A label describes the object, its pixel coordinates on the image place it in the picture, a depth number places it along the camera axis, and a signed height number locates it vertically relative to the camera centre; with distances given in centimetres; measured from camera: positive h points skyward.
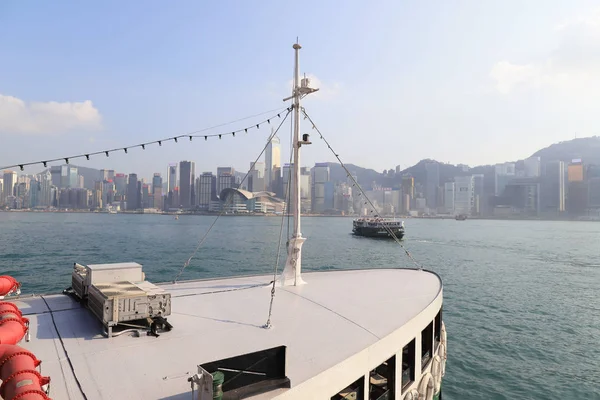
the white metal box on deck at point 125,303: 671 -192
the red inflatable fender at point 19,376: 390 -197
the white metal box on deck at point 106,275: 837 -171
